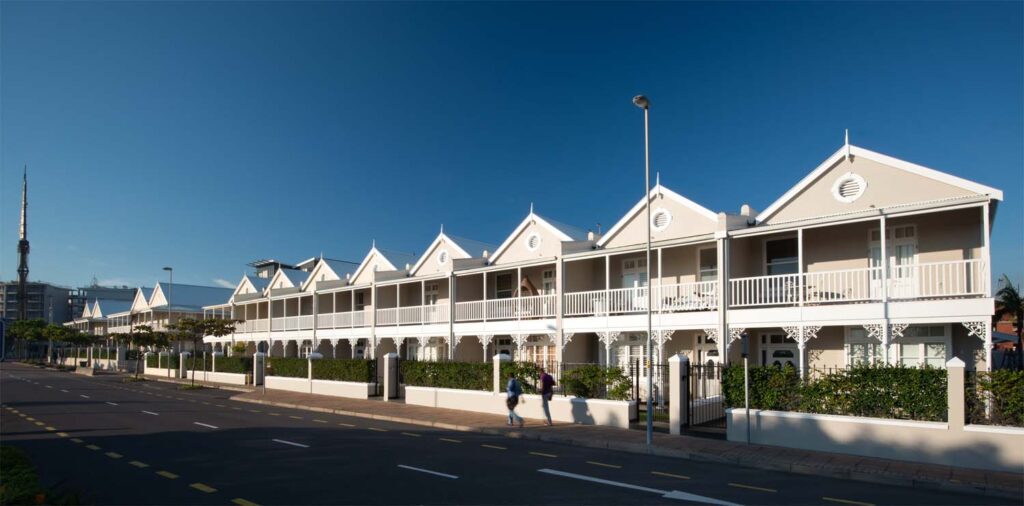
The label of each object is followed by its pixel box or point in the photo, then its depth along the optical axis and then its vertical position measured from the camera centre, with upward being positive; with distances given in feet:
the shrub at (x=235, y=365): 135.64 -15.18
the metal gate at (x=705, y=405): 59.52 -10.55
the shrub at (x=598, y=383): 62.59 -8.82
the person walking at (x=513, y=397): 63.46 -10.04
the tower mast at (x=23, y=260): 336.29 +16.51
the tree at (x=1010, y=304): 99.40 -1.81
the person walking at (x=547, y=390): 63.52 -9.45
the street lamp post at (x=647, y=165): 49.99 +10.83
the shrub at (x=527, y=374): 70.18 -8.70
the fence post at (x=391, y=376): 93.04 -11.75
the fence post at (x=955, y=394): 41.83 -6.52
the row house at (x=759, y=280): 56.85 +1.28
